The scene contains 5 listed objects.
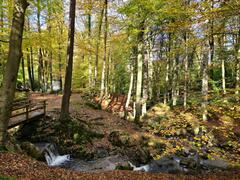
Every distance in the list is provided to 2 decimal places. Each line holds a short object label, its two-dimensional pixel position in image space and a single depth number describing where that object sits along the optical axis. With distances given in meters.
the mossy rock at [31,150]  8.25
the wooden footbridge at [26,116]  9.46
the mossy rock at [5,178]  4.44
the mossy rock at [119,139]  10.89
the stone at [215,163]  10.37
